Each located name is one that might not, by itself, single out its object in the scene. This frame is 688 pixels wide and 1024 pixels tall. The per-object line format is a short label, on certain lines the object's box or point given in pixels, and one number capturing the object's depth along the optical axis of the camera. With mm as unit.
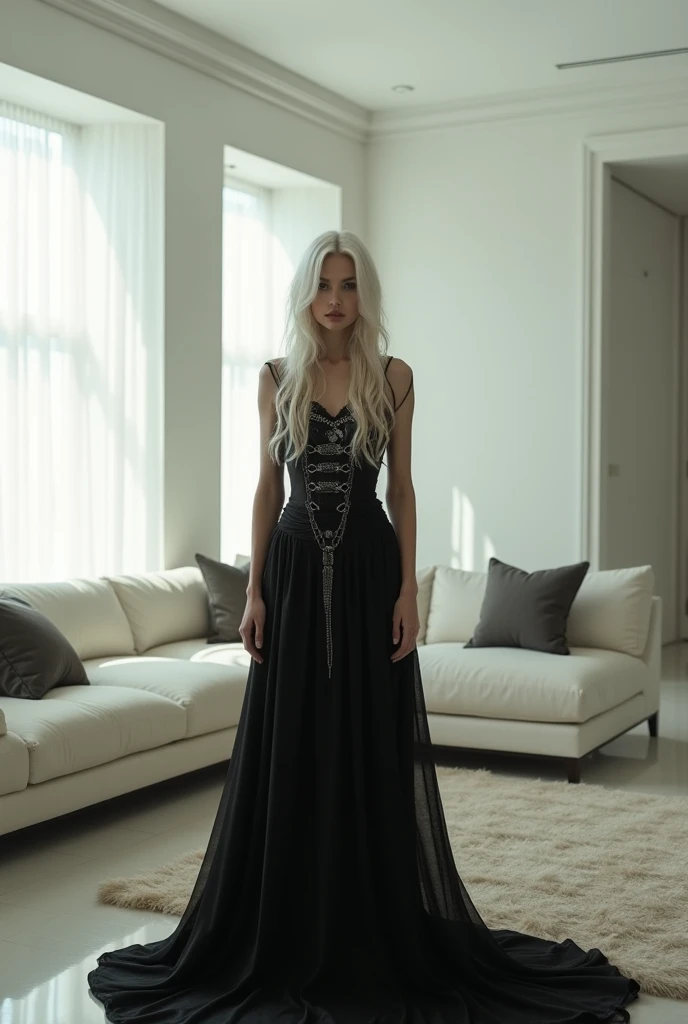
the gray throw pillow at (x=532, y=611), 5316
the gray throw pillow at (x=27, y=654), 4309
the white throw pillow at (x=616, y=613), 5473
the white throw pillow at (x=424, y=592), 5875
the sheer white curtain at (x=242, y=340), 7062
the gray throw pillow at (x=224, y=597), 5680
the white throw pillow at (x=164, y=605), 5480
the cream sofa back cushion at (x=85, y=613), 4992
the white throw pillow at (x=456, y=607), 5730
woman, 2730
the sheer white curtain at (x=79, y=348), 5477
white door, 7801
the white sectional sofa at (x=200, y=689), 4016
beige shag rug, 3154
